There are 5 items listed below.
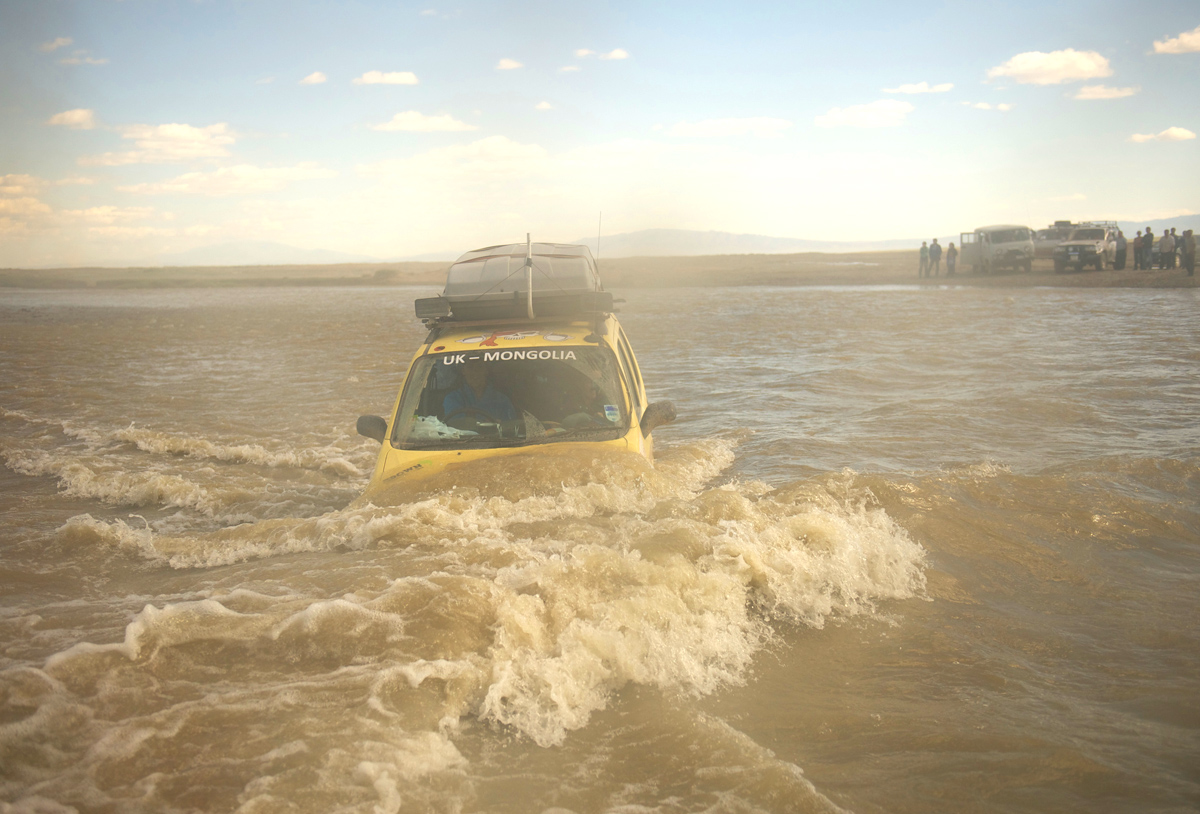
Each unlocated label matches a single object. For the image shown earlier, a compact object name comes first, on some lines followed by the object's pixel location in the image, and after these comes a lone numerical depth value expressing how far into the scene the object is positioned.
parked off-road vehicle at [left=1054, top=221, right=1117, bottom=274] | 32.06
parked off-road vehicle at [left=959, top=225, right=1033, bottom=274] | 33.06
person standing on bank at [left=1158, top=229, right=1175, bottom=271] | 30.98
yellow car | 4.95
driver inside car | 5.32
